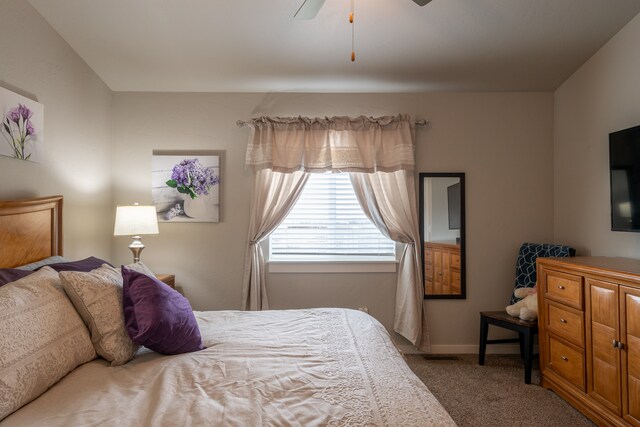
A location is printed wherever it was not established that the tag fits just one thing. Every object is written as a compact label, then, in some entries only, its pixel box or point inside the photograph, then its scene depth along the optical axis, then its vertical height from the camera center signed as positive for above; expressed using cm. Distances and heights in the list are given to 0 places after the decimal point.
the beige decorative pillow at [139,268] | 209 -25
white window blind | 389 -5
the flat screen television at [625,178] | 261 +32
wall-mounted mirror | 382 -9
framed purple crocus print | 245 +62
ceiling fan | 210 +116
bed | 121 -59
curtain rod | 375 +95
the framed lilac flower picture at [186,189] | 376 +32
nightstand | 340 -48
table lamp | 325 -1
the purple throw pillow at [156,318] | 172 -42
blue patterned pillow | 340 -30
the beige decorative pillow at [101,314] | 169 -40
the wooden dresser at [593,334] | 221 -69
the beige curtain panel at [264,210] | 369 +12
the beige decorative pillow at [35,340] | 129 -43
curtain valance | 370 +73
